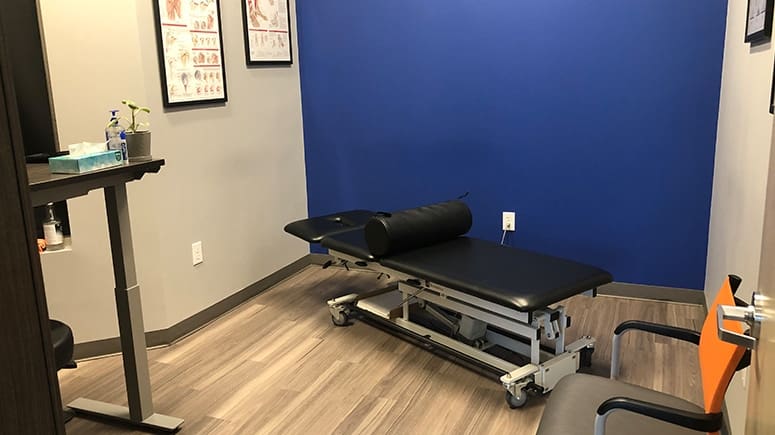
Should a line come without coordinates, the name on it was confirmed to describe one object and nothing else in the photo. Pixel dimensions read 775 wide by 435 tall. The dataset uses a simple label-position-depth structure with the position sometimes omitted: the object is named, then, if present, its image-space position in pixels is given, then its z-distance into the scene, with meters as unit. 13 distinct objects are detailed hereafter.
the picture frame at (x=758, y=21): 2.03
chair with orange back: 1.31
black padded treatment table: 2.45
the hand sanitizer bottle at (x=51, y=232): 2.79
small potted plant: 2.22
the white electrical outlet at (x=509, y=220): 3.71
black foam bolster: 2.86
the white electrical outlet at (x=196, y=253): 3.20
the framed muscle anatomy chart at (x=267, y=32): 3.52
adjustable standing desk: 2.07
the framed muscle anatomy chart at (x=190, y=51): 2.92
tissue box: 1.93
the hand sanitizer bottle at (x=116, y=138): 2.13
